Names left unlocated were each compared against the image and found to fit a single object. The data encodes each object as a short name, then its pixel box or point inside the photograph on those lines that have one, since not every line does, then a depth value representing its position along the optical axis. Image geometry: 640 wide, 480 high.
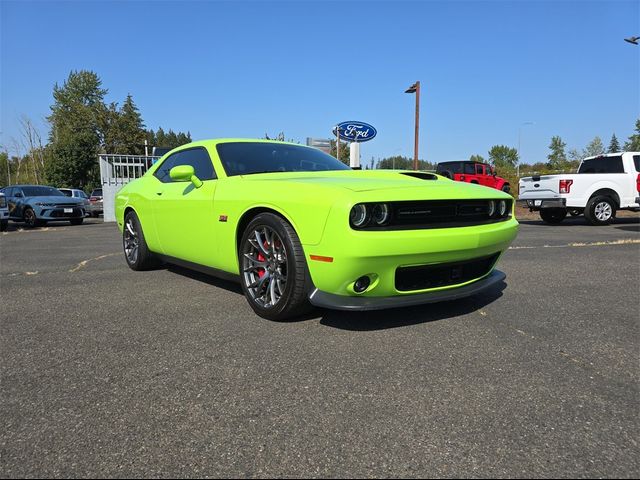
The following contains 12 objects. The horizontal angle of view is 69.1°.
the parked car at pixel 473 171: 22.44
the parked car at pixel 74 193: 21.76
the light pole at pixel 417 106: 22.02
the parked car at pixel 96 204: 22.09
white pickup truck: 11.49
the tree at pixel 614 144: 89.07
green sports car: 2.75
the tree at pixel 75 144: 41.12
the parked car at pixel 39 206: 13.86
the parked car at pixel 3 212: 11.99
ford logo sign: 16.91
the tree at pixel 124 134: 45.06
